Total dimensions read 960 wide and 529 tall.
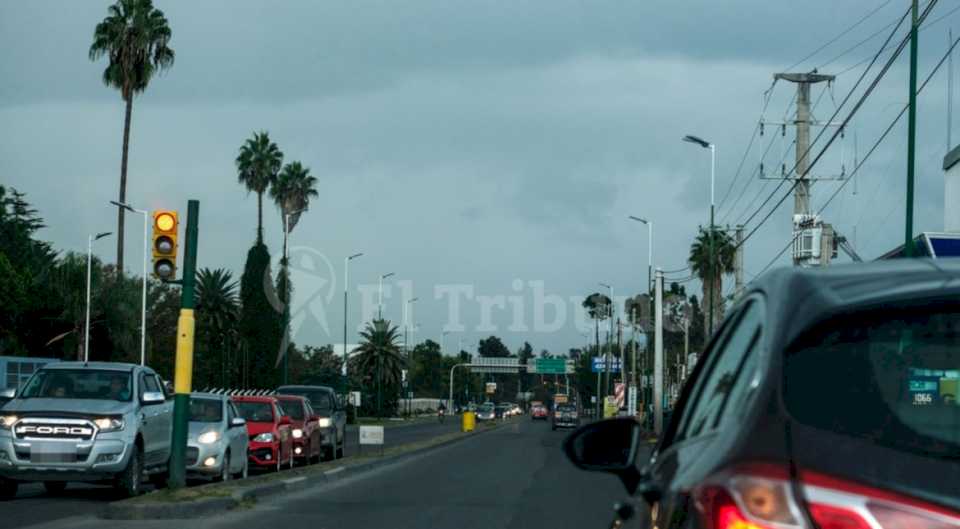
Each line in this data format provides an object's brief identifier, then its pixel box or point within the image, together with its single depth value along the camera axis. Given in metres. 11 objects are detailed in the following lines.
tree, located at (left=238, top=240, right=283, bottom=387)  74.81
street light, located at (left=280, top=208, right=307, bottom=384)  68.44
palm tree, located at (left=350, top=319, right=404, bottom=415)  103.88
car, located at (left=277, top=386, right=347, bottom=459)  34.44
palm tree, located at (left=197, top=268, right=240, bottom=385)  79.75
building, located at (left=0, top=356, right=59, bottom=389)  51.28
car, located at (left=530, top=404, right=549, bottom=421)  119.81
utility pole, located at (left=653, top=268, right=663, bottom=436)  53.72
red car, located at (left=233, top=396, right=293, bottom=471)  28.16
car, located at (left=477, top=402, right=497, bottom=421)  109.57
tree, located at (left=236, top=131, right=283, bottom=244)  77.62
